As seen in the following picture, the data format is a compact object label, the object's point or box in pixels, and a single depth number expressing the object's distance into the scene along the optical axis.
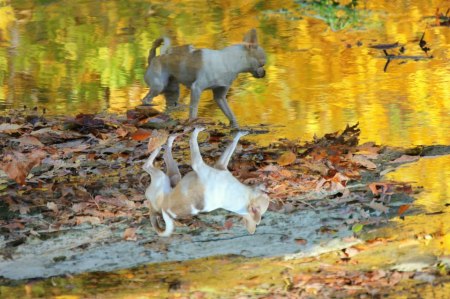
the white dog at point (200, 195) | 10.91
